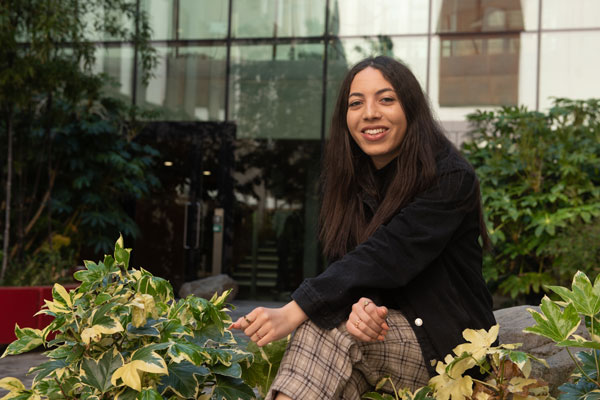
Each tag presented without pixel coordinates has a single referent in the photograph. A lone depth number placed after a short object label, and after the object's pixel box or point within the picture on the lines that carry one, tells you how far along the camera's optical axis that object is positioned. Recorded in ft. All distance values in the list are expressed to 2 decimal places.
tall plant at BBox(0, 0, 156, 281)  20.67
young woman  5.63
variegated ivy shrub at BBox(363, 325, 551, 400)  5.01
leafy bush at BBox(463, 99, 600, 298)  24.20
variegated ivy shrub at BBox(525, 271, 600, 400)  4.57
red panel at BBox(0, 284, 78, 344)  18.58
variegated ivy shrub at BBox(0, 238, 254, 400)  5.28
